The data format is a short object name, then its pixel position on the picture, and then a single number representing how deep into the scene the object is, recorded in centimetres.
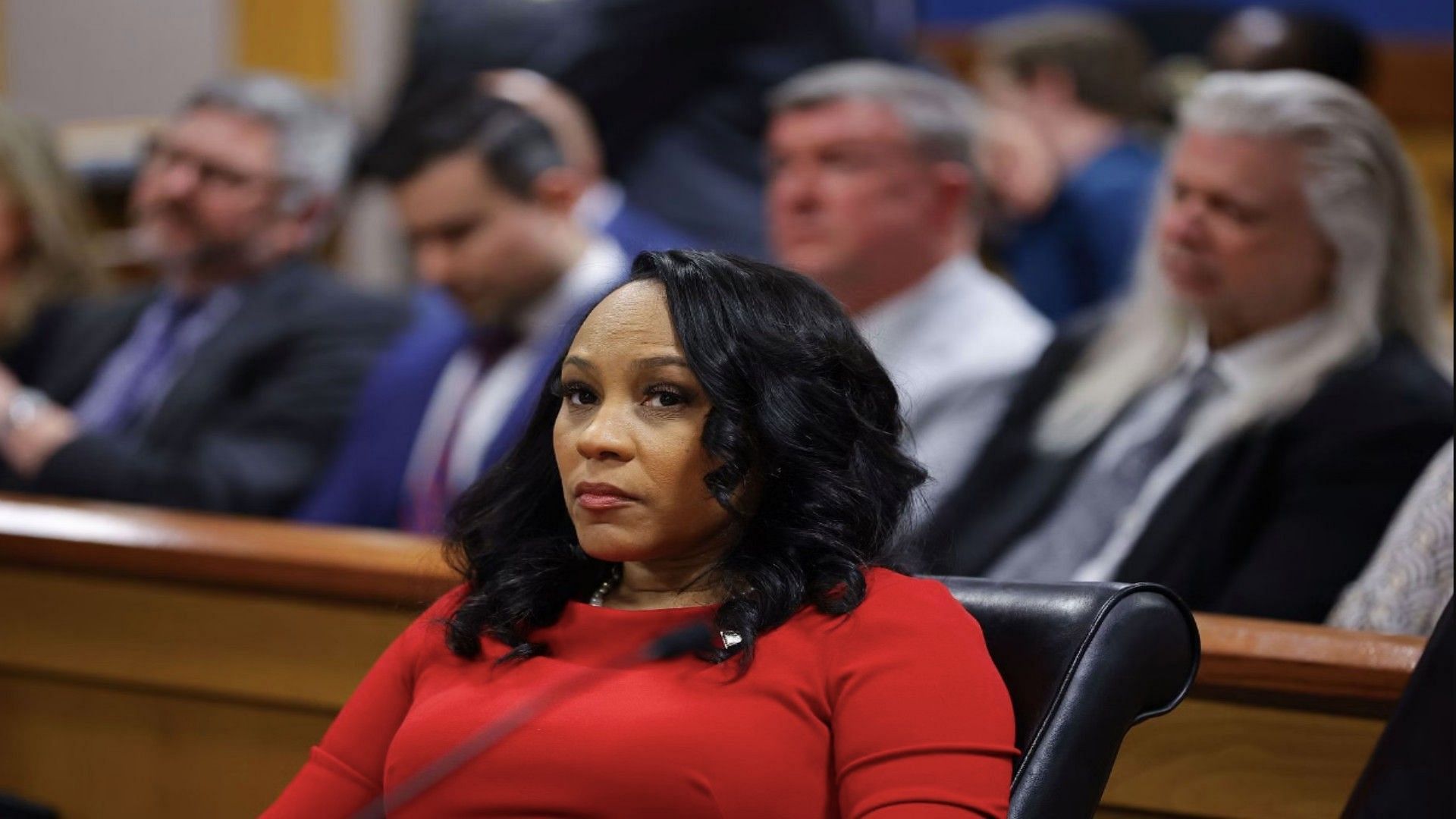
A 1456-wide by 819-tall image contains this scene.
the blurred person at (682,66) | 805
